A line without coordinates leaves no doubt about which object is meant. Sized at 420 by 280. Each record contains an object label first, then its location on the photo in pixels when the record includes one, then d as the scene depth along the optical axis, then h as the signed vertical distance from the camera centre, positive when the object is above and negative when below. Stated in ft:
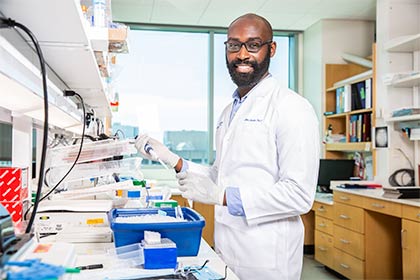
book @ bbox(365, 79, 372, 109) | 13.41 +1.65
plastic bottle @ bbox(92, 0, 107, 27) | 5.01 +1.53
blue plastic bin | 4.22 -0.84
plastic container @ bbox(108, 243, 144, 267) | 4.09 -1.04
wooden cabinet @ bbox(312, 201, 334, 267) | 12.71 -2.54
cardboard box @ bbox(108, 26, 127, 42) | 5.71 +1.44
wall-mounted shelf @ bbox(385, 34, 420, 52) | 11.15 +2.66
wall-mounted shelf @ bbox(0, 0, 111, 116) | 3.06 +0.95
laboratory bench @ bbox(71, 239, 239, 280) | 3.74 -1.10
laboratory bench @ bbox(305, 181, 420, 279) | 9.42 -2.18
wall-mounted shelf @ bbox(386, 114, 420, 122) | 10.57 +0.71
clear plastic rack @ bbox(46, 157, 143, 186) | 6.53 -0.38
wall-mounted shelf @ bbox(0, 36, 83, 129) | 2.45 +0.39
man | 4.91 -0.29
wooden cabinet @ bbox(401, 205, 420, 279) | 9.13 -1.98
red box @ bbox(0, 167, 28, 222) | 4.34 -0.43
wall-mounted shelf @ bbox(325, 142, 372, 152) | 13.56 +0.00
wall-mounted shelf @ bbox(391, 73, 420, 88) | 10.73 +1.66
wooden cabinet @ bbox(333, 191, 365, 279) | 11.10 -2.32
